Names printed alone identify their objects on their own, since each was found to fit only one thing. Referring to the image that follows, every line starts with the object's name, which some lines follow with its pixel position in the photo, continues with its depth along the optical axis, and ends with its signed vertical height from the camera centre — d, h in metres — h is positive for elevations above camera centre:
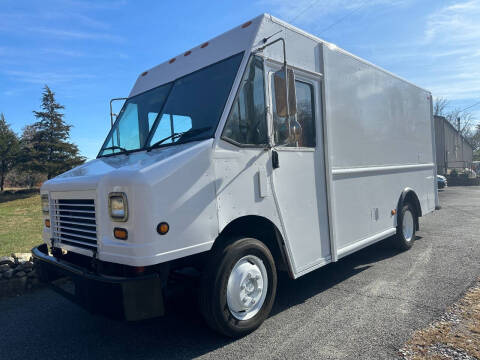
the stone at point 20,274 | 4.86 -1.25
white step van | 2.74 -0.12
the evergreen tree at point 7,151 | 30.48 +3.02
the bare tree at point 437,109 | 47.50 +6.57
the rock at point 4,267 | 4.77 -1.14
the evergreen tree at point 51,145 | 26.12 +2.83
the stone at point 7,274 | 4.75 -1.22
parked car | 20.30 -1.49
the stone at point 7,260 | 4.79 -1.05
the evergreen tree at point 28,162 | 26.02 +1.67
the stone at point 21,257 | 4.93 -1.05
